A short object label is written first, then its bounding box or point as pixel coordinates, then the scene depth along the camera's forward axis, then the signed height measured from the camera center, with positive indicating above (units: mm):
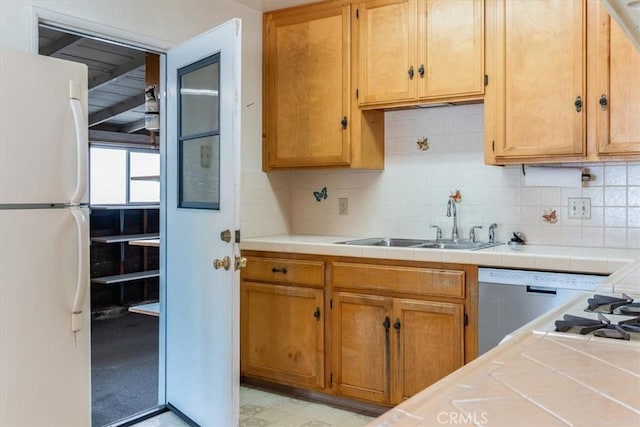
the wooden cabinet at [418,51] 2883 +884
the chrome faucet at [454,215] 3199 -27
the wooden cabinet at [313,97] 3305 +714
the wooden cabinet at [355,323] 2646 -598
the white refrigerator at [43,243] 1961 -121
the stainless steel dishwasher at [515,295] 2369 -379
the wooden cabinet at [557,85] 2508 +603
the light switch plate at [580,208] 2863 +12
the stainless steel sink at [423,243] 3041 -189
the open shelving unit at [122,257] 6125 -546
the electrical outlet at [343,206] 3653 +31
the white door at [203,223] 2531 -61
